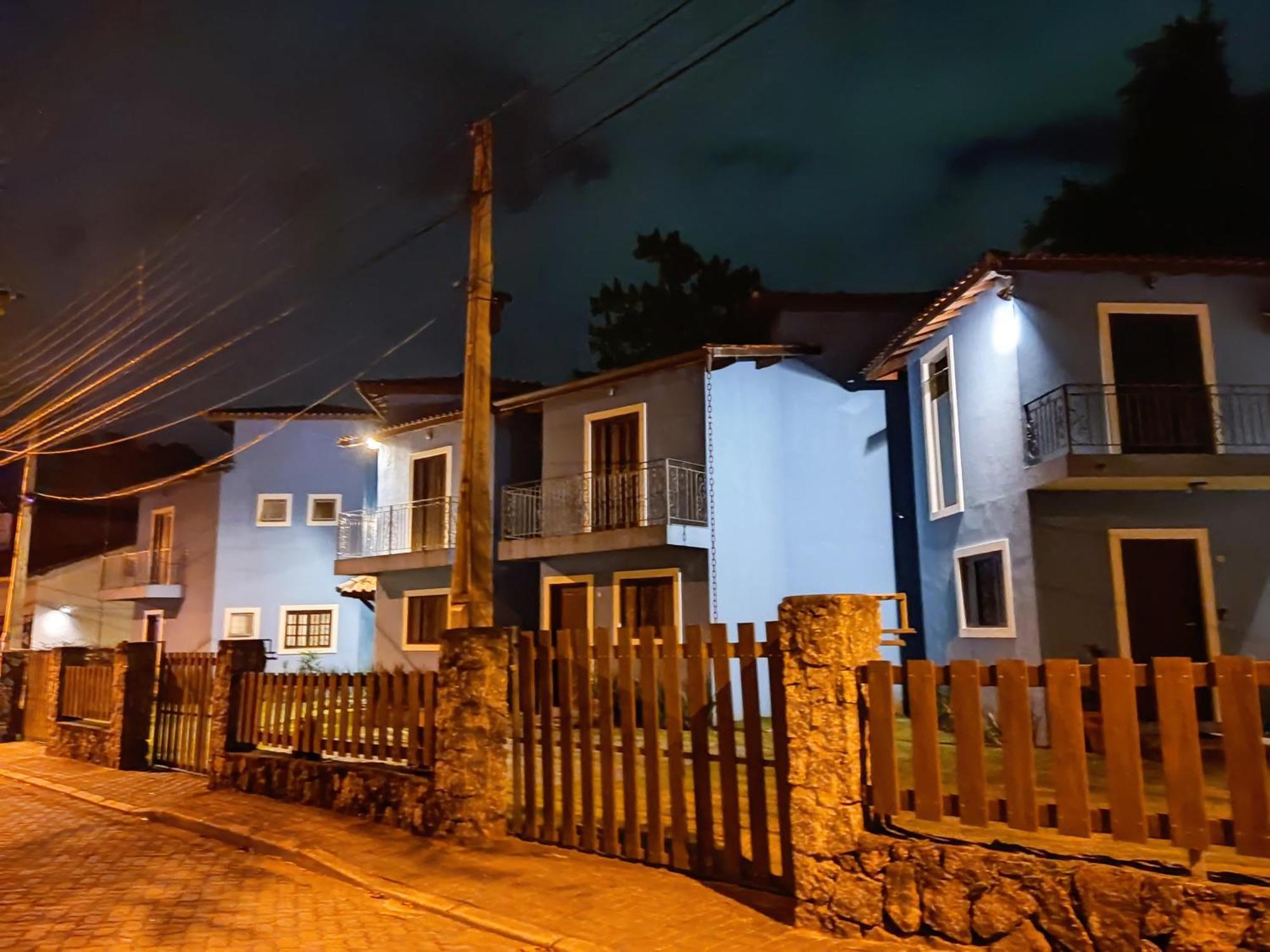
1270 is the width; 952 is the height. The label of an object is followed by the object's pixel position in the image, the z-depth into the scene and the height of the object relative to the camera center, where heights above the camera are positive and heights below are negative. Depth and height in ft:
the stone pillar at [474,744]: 24.11 -2.99
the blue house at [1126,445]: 37.63 +7.82
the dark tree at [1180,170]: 63.57 +33.31
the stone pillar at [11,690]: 53.01 -3.11
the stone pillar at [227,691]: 33.47 -2.07
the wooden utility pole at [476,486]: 28.17 +4.67
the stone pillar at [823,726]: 16.84 -1.83
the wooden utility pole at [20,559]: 63.36 +5.60
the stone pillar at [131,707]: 39.73 -3.13
